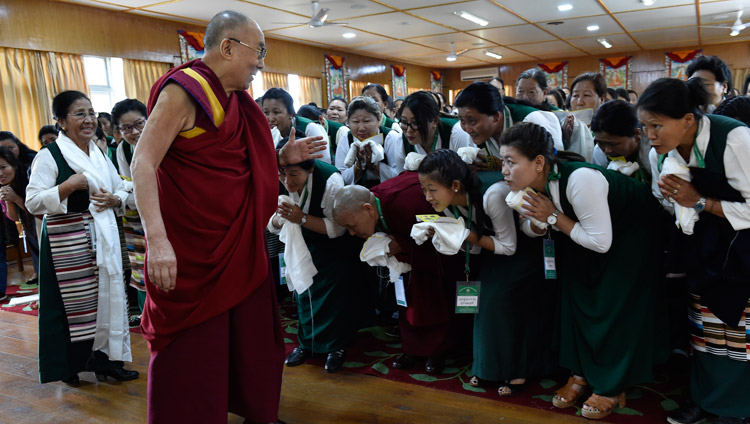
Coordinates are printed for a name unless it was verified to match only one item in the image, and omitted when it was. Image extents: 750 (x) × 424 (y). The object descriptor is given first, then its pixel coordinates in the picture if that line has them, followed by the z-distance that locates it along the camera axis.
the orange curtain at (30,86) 5.50
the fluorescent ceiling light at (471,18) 7.60
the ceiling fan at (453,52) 10.70
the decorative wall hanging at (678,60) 11.93
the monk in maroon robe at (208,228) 1.56
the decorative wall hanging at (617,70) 12.62
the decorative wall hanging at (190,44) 7.52
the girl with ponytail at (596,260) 1.89
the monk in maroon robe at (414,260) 2.33
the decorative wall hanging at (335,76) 10.55
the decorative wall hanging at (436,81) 14.84
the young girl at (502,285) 2.13
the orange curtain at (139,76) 6.77
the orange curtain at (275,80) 8.98
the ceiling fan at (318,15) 6.64
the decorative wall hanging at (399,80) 12.86
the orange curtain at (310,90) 10.01
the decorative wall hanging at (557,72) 13.32
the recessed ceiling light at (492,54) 11.91
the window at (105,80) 6.57
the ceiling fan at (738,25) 8.34
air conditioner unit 14.51
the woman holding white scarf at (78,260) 2.43
